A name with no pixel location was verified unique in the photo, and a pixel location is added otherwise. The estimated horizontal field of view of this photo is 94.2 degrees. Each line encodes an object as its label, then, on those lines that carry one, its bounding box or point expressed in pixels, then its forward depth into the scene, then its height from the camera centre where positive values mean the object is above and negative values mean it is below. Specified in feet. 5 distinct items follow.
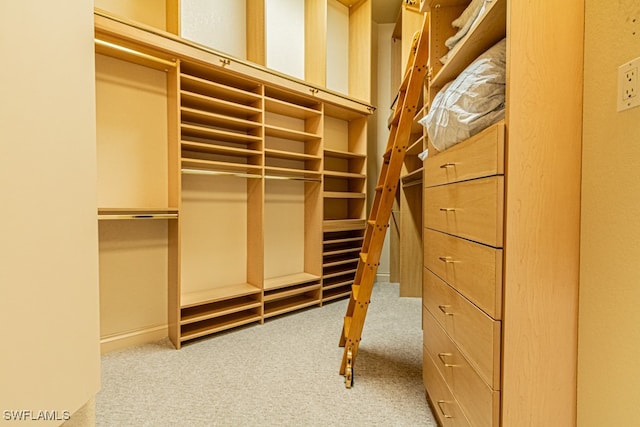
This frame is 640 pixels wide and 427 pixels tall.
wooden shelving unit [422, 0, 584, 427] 2.78 -0.17
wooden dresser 2.89 -0.82
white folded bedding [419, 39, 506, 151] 3.19 +1.22
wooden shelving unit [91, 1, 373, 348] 7.02 +0.58
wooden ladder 5.63 +0.17
